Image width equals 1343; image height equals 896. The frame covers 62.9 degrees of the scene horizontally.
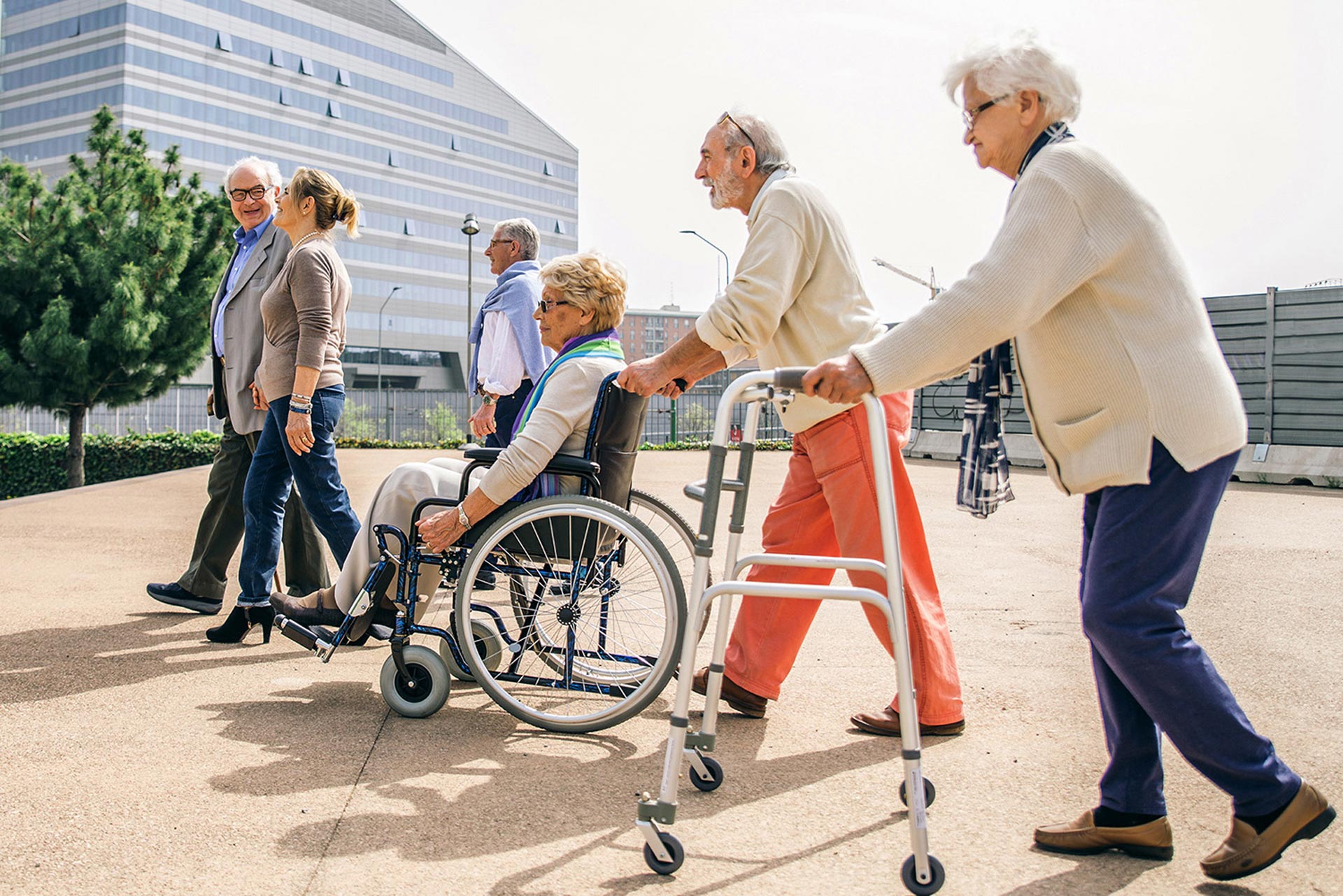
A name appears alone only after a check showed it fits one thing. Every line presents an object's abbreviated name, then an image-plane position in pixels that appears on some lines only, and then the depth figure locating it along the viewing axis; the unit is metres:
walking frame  2.23
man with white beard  3.29
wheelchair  3.32
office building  64.31
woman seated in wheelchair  3.48
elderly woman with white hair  2.26
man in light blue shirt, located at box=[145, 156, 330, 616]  5.06
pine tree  15.41
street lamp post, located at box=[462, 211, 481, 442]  27.35
